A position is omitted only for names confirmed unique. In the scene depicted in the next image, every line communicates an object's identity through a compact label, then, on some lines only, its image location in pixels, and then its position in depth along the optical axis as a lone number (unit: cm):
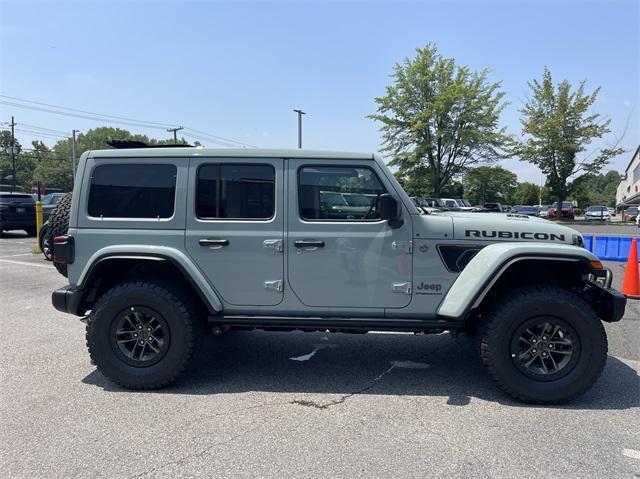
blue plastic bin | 1147
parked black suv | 1683
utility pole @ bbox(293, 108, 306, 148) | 3503
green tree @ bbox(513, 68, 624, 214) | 3111
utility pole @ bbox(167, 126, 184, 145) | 5246
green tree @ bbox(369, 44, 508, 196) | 3128
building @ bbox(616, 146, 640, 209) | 6994
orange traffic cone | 749
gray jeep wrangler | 393
